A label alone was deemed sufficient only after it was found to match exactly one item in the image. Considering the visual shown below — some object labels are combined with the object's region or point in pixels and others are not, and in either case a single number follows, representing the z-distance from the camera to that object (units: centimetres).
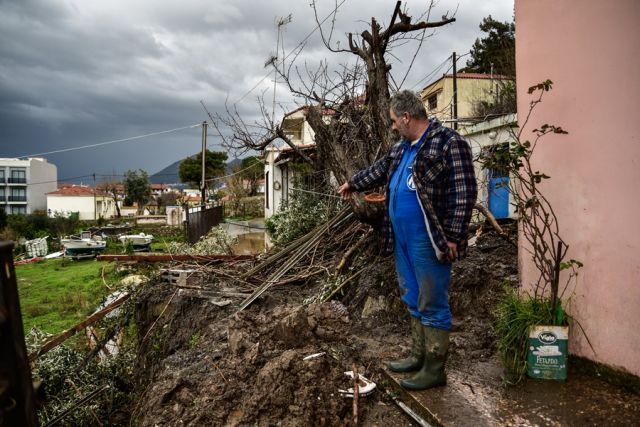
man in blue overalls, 262
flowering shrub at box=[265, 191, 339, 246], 1030
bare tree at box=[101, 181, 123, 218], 6252
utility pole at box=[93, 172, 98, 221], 6405
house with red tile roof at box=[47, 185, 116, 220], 6638
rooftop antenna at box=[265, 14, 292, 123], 736
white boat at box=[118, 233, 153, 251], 2970
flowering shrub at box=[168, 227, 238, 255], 1067
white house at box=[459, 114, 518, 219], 952
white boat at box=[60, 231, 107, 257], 3011
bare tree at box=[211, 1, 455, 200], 561
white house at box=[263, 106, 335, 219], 1727
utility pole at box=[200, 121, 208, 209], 2193
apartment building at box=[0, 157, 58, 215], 7094
